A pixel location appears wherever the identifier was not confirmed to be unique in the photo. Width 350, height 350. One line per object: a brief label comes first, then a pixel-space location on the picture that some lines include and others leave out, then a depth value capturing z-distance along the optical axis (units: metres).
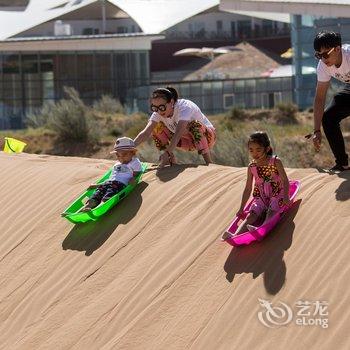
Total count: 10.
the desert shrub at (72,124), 34.69
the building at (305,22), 38.16
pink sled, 9.87
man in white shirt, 10.59
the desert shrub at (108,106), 41.84
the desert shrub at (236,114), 37.84
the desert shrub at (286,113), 36.38
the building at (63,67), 44.72
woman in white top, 12.45
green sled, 11.70
